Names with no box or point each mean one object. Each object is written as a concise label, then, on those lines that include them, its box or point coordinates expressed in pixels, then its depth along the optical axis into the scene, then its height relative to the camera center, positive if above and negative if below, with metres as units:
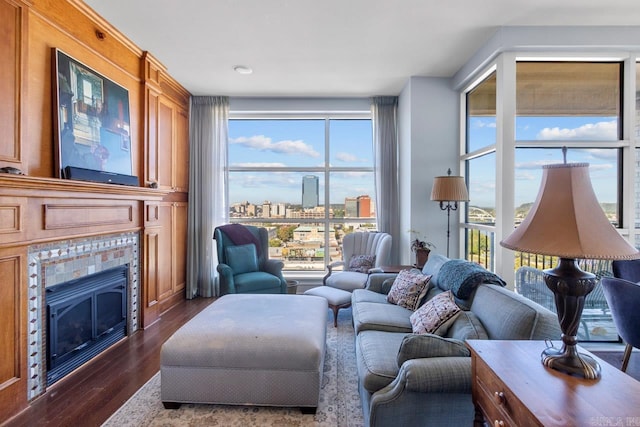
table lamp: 1.06 -0.11
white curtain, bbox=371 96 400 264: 4.41 +0.67
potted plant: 3.48 -0.47
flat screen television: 2.26 +0.69
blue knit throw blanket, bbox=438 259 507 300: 2.06 -0.47
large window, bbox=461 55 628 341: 2.85 +0.66
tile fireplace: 2.04 -0.49
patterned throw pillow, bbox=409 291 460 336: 1.91 -0.68
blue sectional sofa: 1.37 -0.74
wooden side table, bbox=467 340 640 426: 0.91 -0.60
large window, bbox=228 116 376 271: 4.71 +0.48
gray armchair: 3.58 -0.61
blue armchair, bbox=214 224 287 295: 3.57 -0.68
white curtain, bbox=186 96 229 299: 4.42 +0.45
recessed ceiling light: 3.52 +1.62
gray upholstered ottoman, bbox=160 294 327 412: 1.91 -0.99
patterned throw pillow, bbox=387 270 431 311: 2.55 -0.69
